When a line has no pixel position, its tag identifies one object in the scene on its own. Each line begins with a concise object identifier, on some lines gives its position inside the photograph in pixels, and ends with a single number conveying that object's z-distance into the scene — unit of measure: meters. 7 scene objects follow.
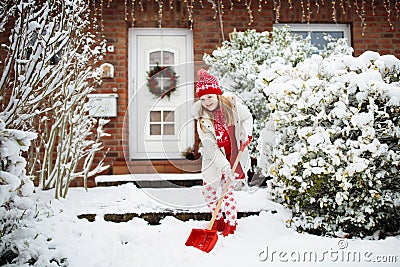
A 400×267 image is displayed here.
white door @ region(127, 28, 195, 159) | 5.87
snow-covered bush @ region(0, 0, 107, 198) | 2.62
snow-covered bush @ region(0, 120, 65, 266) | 1.88
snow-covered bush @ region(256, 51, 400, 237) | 2.96
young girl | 3.03
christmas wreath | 5.99
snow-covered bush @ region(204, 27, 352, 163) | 4.63
